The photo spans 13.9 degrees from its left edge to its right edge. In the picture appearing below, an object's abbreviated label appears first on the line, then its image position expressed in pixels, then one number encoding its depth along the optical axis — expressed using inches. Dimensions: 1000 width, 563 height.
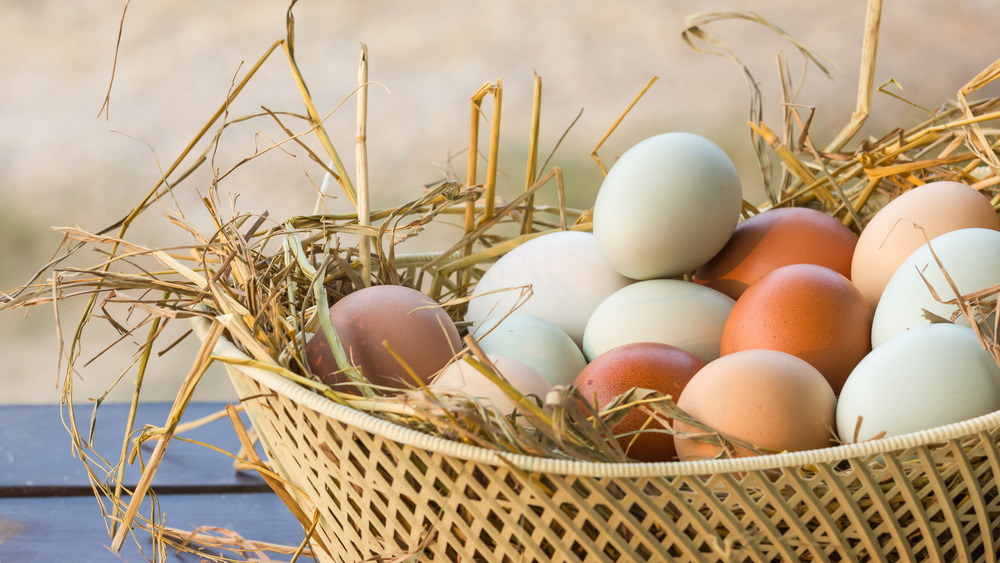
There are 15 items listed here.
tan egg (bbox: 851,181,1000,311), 47.5
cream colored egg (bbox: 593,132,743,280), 48.0
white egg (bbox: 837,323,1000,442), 44.5
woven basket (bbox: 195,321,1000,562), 43.3
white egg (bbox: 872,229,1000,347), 46.0
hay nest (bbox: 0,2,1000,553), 44.0
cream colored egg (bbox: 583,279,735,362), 47.5
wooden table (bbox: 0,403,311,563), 48.4
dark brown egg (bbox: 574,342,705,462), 45.9
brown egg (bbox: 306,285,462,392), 46.3
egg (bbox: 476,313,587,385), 47.1
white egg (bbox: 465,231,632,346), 49.0
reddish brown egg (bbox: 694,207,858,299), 48.3
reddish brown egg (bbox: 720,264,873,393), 46.4
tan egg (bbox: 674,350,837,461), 44.8
